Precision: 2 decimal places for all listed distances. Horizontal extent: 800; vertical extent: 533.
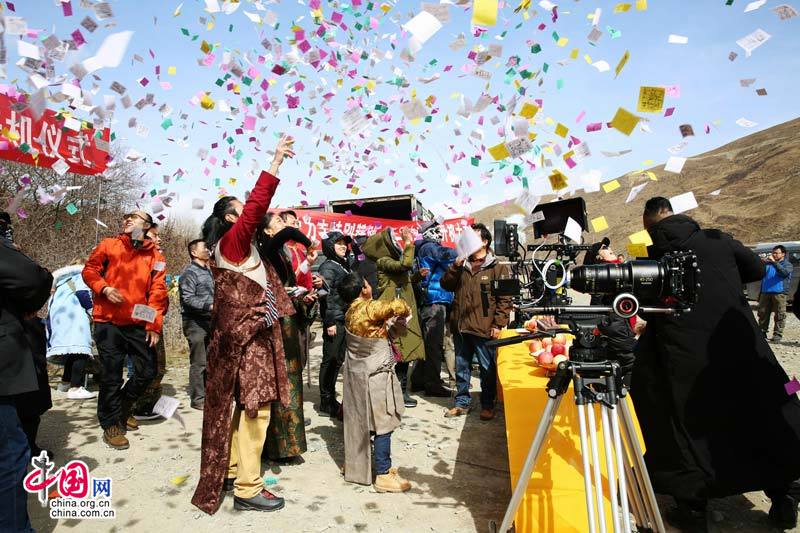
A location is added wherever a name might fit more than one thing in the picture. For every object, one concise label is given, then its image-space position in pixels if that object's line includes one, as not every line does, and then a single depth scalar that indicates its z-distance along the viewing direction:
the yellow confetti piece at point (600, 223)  3.71
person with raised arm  2.92
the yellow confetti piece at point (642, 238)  3.04
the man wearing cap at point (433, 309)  6.00
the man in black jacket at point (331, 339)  5.04
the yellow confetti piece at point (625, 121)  3.19
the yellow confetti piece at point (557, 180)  3.64
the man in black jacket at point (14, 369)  2.24
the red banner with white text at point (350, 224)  11.16
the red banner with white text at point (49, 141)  5.52
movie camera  2.10
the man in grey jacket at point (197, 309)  5.45
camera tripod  1.94
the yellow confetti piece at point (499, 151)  3.65
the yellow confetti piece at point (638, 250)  3.06
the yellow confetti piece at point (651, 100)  3.01
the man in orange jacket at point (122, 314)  4.12
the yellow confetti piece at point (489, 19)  3.26
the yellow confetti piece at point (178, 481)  3.47
